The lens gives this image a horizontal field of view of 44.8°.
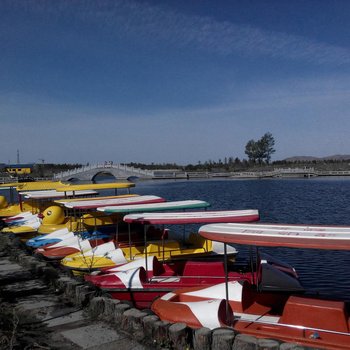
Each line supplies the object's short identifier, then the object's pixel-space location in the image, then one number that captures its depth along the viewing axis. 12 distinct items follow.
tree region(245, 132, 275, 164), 143.50
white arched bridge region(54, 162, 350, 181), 99.88
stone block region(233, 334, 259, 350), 6.49
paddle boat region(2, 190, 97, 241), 23.52
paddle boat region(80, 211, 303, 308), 12.44
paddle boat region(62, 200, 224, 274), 15.30
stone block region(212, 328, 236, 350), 6.78
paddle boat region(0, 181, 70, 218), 29.86
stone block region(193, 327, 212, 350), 7.02
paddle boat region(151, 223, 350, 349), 8.11
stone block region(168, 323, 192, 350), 7.21
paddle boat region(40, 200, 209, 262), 16.17
